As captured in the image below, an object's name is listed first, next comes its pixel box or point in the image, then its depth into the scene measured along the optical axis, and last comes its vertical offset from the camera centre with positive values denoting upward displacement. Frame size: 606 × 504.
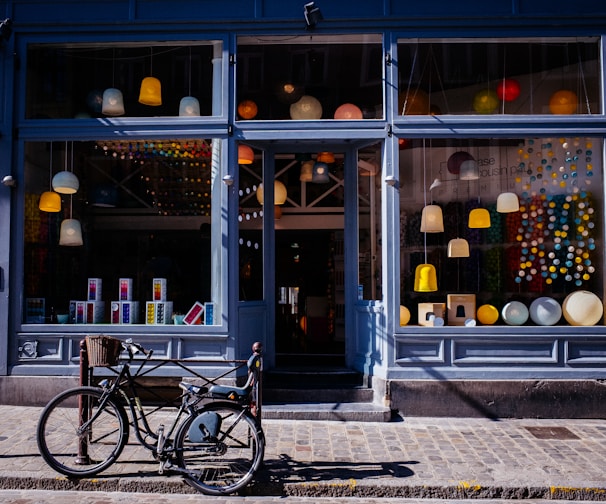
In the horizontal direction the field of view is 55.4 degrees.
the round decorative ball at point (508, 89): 8.08 +2.59
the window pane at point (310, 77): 8.05 +2.80
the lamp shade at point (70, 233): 8.28 +0.59
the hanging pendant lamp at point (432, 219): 8.03 +0.76
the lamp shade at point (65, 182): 8.26 +1.31
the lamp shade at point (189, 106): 8.09 +2.36
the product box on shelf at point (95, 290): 8.20 -0.23
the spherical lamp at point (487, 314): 7.80 -0.55
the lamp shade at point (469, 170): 8.12 +1.46
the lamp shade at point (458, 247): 8.02 +0.37
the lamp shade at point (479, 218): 8.06 +0.77
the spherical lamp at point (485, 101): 8.00 +2.40
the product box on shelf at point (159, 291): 8.13 -0.24
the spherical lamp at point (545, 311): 7.70 -0.50
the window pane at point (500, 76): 7.95 +2.76
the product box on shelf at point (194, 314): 7.92 -0.55
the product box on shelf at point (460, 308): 7.87 -0.47
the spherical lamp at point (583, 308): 7.65 -0.46
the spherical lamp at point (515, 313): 7.75 -0.53
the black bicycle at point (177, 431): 5.18 -1.45
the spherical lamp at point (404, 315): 7.73 -0.56
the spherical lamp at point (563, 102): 7.96 +2.38
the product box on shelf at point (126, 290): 8.16 -0.23
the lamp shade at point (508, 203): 8.05 +0.99
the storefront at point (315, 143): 7.76 +1.36
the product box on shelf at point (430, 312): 7.81 -0.52
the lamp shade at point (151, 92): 8.18 +2.58
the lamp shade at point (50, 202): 8.23 +1.03
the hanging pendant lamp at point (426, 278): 7.93 -0.06
